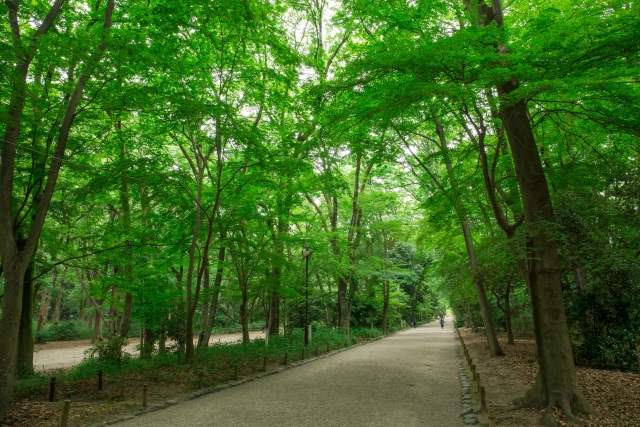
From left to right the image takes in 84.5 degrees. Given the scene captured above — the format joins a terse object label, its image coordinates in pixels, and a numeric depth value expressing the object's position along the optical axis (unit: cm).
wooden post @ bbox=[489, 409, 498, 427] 492
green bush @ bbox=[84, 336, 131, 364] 1091
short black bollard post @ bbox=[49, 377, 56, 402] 712
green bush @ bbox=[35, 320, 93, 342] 2738
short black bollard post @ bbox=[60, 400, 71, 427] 544
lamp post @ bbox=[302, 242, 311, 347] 1547
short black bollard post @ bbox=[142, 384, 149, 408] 705
